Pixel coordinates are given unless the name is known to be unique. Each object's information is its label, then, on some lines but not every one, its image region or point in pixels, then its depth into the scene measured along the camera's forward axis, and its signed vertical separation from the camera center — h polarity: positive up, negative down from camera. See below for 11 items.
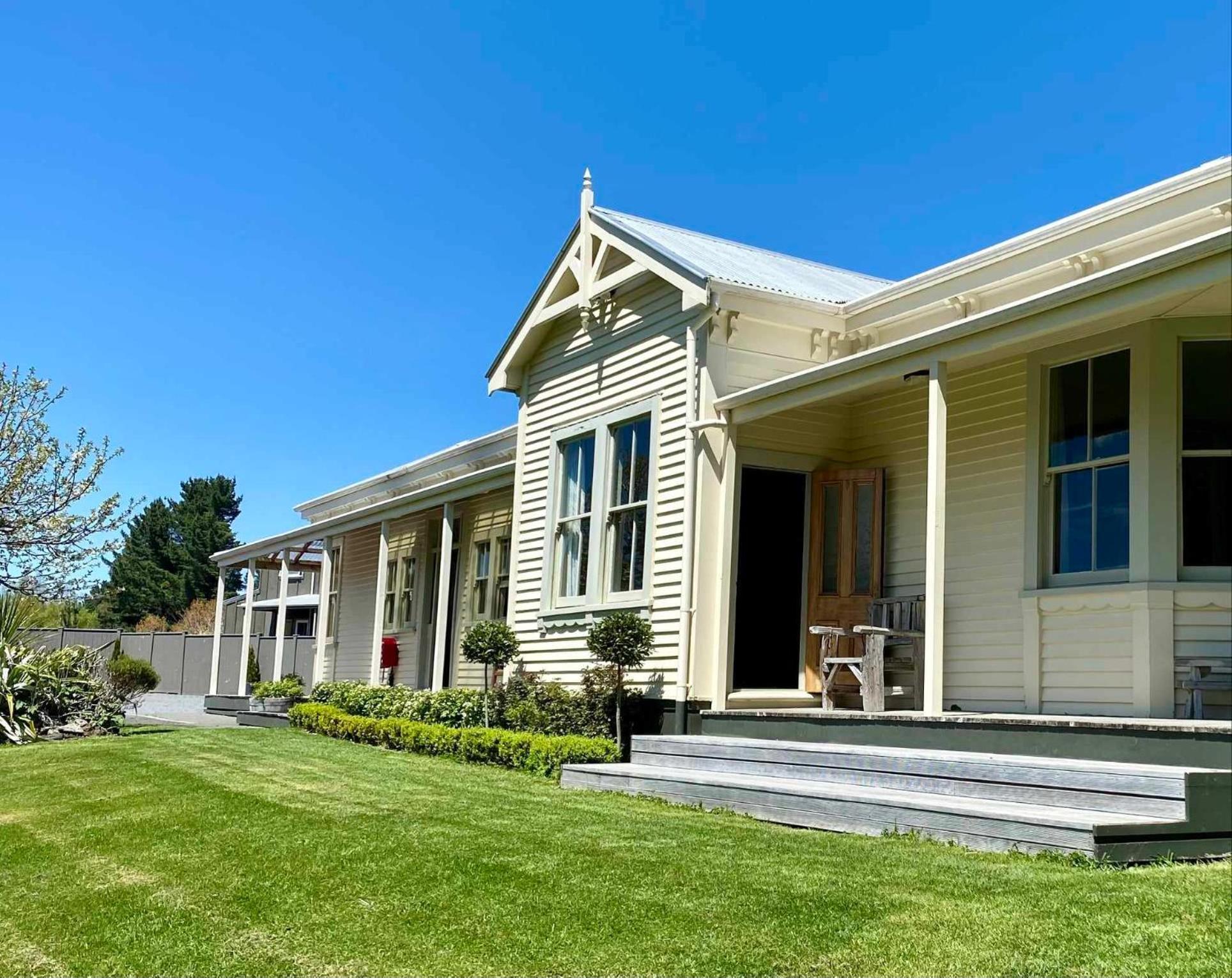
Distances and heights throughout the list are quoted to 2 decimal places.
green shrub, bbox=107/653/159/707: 18.08 -0.89
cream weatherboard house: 8.34 +1.71
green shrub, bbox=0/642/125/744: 14.84 -0.87
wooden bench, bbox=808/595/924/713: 9.31 +0.08
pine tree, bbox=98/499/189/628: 63.06 +2.43
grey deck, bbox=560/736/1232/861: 6.02 -0.79
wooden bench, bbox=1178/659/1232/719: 7.85 -0.06
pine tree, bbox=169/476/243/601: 64.12 +5.54
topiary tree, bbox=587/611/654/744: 10.99 +0.07
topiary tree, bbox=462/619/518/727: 13.39 -0.02
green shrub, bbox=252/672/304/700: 19.73 -0.91
